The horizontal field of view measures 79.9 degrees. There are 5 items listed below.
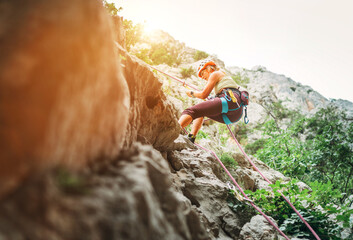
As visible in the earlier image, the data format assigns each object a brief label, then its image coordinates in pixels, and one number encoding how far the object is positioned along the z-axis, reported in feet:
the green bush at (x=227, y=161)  20.34
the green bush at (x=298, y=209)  11.18
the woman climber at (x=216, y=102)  14.60
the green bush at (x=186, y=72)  49.73
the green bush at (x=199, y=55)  67.62
